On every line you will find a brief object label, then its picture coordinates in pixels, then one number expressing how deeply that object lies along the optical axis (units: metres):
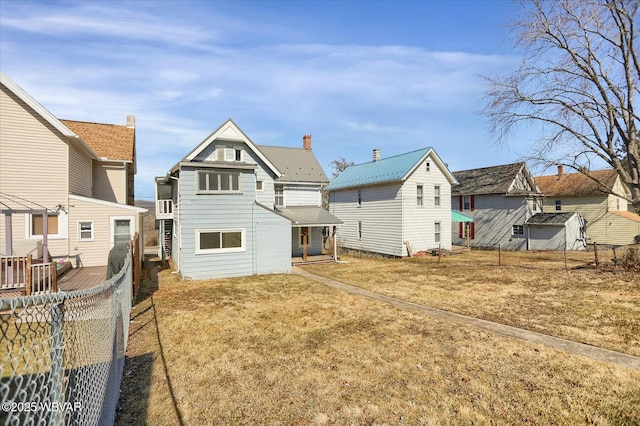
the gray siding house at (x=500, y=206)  30.41
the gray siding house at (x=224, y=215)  16.56
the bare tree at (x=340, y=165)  57.12
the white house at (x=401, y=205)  25.17
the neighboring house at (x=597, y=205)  32.06
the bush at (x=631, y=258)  17.19
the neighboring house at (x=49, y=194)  15.47
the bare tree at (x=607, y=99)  19.02
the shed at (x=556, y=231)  28.52
